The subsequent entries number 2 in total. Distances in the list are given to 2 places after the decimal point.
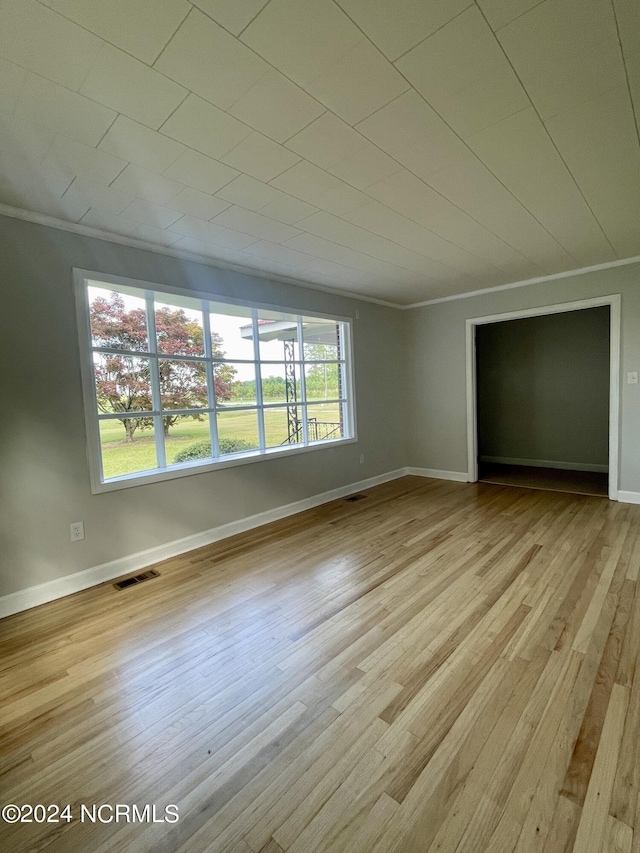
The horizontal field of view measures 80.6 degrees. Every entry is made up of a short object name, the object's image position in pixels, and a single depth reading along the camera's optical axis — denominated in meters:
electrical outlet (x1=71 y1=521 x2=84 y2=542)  2.71
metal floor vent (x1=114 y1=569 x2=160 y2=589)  2.78
